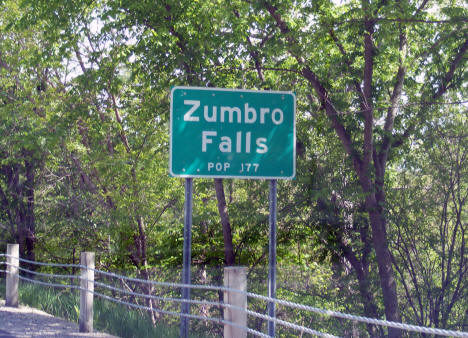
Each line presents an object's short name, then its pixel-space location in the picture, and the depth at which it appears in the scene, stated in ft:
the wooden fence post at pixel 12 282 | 33.73
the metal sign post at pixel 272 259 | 18.44
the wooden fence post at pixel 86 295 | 25.93
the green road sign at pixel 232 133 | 19.86
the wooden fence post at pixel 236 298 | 18.80
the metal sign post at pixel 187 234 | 19.85
